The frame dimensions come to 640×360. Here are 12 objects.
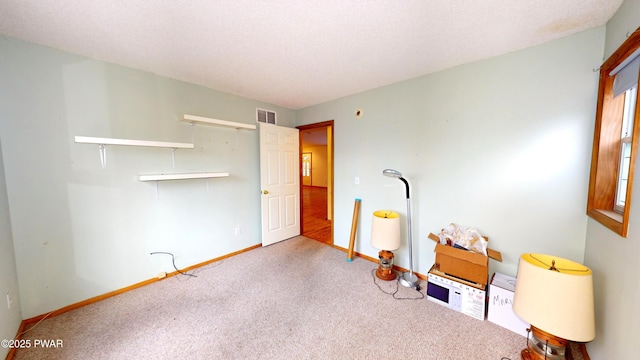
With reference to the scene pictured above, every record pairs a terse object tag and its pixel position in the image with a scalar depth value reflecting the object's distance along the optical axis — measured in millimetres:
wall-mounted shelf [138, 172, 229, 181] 2132
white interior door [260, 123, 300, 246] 3273
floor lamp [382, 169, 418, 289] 2208
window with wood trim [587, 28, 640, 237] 1278
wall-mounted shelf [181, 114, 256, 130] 2368
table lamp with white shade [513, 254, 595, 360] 1147
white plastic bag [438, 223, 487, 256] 1904
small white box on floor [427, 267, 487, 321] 1797
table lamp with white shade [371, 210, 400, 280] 2389
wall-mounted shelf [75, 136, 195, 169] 1772
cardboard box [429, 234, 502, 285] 1802
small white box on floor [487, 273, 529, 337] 1648
